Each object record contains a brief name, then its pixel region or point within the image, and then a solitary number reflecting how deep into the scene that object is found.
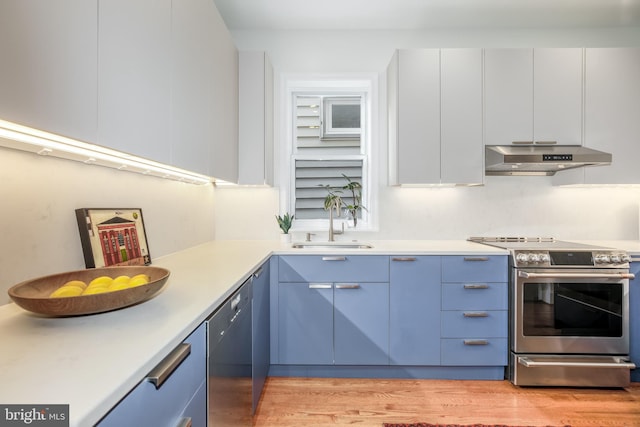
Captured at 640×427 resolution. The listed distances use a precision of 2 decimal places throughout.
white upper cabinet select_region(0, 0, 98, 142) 0.71
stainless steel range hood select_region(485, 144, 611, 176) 2.37
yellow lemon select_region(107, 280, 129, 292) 1.01
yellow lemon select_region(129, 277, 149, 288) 1.03
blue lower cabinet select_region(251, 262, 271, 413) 1.79
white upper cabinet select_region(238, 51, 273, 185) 2.60
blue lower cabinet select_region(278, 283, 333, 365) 2.29
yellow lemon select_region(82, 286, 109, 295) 0.99
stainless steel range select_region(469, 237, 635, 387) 2.19
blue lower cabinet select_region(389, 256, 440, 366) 2.29
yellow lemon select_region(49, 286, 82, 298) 0.92
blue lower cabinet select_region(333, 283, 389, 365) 2.29
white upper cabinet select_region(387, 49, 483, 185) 2.54
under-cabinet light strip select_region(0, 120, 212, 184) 0.89
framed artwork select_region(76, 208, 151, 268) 1.37
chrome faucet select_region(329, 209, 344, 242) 2.79
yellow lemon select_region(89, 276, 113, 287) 1.03
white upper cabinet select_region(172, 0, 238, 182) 1.54
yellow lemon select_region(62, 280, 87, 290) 1.01
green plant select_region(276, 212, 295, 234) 2.79
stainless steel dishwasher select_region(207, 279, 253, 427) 1.12
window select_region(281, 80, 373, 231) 3.02
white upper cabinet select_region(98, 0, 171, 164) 1.03
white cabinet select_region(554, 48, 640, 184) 2.54
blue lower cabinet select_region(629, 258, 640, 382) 2.25
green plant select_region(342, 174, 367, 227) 2.94
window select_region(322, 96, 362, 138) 3.05
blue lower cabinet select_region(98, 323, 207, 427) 0.64
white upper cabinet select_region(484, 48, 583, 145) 2.55
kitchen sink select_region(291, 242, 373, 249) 2.62
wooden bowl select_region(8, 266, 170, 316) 0.84
